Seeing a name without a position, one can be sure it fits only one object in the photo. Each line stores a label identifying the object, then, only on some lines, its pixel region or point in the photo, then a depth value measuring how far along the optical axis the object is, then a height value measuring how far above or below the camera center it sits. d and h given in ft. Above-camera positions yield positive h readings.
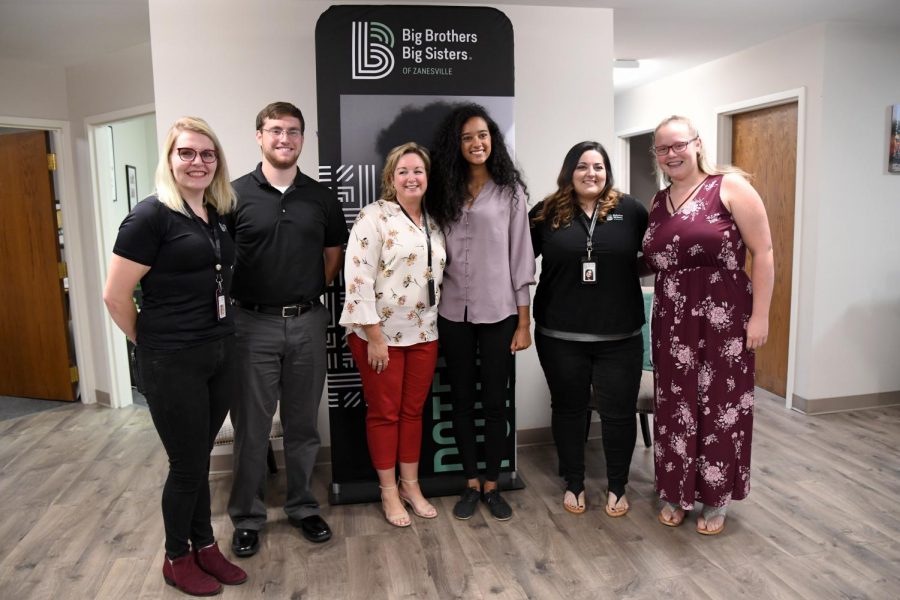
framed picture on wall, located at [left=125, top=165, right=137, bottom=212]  16.51 +0.98
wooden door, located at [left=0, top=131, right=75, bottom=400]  14.89 -1.28
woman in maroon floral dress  7.91 -1.32
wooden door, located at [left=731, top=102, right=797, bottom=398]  13.75 +0.37
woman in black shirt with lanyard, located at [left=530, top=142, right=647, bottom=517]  8.48 -1.19
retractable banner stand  8.93 +1.83
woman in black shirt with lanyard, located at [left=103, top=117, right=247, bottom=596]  6.35 -0.79
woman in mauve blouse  8.51 -0.57
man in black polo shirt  7.78 -1.01
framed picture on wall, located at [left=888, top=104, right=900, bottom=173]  12.88 +1.14
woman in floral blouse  8.18 -1.04
